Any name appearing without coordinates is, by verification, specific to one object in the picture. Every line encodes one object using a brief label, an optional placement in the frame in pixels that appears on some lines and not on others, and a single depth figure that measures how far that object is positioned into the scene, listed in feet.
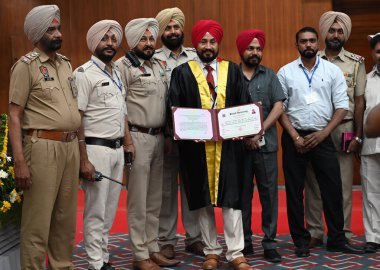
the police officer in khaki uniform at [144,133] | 17.49
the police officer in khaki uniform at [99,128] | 16.37
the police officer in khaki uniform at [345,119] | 19.98
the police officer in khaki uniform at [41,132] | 14.51
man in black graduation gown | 17.35
